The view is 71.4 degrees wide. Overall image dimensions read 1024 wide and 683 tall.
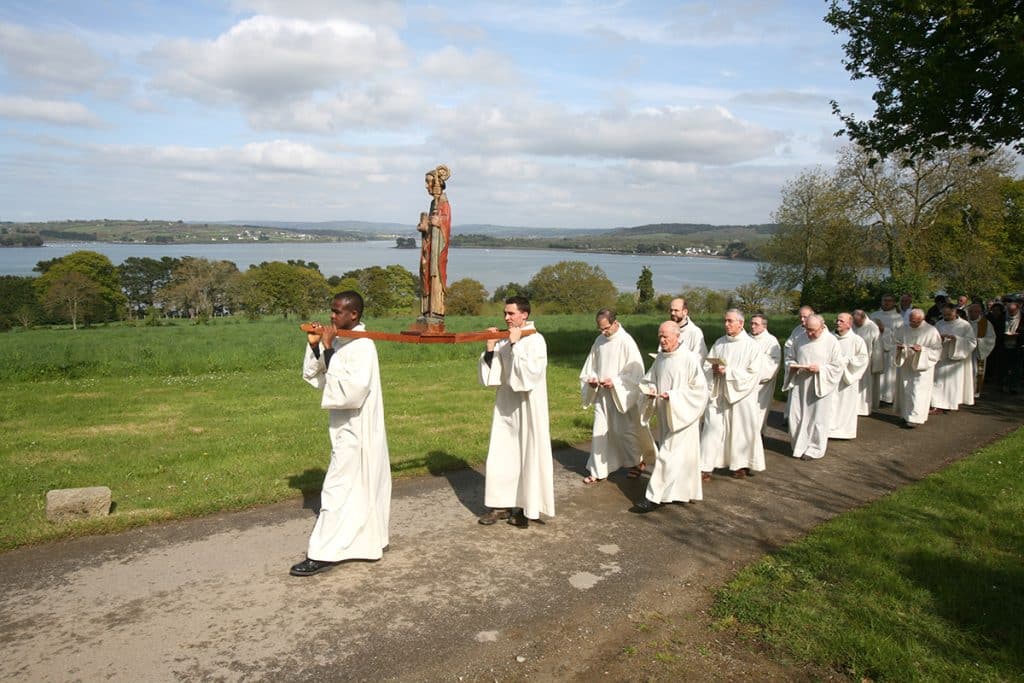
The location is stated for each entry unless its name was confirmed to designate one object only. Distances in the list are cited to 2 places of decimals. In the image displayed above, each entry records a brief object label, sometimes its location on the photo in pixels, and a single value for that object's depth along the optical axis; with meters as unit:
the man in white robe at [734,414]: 10.15
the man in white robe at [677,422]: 8.60
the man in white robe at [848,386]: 12.41
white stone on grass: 7.75
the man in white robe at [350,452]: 6.64
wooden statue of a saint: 7.62
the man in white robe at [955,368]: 15.49
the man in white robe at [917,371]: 14.05
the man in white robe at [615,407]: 9.86
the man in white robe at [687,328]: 10.48
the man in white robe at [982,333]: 16.67
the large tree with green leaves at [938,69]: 13.94
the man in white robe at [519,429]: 7.75
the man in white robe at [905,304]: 16.31
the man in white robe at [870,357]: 14.98
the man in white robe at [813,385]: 11.58
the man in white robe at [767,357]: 11.33
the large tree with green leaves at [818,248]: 43.09
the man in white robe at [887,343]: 15.77
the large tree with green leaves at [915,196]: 39.06
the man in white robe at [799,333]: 12.31
